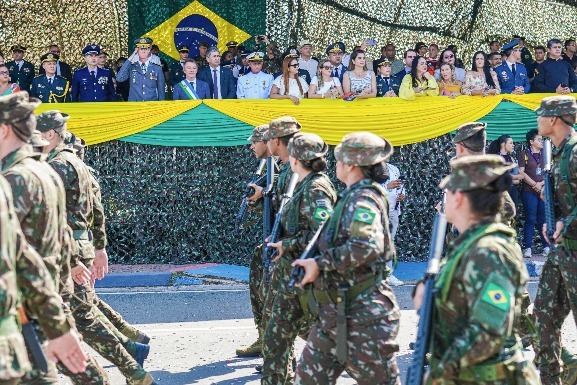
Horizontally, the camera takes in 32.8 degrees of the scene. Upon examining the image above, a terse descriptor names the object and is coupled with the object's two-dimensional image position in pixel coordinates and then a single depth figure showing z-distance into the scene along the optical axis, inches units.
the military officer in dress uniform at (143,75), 528.7
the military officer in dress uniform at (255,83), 527.8
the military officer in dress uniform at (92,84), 527.8
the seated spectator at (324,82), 519.2
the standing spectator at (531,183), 515.5
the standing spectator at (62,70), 569.5
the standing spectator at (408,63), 571.8
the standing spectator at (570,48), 643.5
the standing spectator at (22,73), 554.3
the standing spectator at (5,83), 508.1
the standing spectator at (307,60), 573.6
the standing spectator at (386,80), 543.5
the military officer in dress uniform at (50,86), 527.2
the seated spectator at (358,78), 521.3
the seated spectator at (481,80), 525.3
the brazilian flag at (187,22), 660.1
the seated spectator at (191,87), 515.2
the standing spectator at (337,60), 549.1
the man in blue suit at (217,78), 532.1
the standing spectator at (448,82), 534.0
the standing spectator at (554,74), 582.2
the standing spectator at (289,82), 517.7
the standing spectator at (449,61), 567.2
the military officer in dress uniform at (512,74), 569.8
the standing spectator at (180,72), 582.1
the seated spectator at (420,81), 521.0
